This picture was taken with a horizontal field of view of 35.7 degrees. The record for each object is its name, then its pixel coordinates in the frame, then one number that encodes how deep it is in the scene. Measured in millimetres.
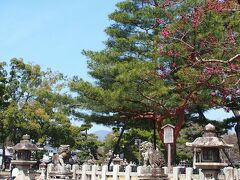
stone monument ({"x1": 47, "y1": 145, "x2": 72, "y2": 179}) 17203
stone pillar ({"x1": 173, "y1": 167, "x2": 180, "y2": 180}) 14649
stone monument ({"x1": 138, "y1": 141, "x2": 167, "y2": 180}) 14383
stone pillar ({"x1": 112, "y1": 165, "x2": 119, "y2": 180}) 17547
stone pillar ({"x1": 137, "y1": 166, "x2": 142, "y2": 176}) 15051
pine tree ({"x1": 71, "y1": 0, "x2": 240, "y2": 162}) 15836
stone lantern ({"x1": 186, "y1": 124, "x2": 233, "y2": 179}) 10969
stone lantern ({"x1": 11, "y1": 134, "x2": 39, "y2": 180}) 16141
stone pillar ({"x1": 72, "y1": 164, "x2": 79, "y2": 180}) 19984
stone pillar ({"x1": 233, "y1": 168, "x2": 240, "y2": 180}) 14295
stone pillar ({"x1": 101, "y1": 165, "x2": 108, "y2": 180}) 18188
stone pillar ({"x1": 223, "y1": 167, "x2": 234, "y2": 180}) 13641
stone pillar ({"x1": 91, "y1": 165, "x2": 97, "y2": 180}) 18934
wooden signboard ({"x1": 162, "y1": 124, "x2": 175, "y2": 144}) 17109
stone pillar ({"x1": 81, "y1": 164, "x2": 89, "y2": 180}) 19484
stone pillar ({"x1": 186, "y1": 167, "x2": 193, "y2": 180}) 14328
